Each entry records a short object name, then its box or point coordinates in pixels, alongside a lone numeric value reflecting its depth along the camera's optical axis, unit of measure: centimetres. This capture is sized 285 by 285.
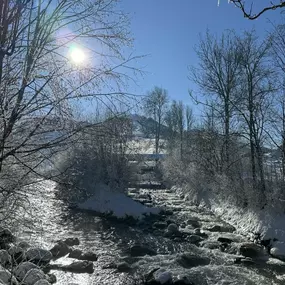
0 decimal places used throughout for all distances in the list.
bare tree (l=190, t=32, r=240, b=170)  2097
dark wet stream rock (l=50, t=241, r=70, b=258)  1009
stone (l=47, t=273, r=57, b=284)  802
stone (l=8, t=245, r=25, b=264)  837
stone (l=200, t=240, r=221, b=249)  1170
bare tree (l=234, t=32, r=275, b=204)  1625
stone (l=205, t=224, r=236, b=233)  1421
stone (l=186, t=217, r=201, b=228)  1501
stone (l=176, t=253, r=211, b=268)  976
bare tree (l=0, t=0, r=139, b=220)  319
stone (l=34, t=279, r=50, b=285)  678
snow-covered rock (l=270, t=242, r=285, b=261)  1067
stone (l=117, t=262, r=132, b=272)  919
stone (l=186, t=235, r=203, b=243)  1252
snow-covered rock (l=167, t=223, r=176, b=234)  1373
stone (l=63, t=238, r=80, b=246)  1148
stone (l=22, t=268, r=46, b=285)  712
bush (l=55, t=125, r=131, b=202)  2162
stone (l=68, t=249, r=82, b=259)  1006
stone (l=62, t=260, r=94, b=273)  900
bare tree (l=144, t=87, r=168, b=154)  5439
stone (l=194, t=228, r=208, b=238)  1326
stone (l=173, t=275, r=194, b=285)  823
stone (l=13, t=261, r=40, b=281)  752
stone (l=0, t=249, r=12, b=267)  772
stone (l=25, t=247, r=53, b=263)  888
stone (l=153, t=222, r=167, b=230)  1496
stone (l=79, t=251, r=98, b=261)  995
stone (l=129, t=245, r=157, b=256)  1071
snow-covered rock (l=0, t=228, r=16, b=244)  917
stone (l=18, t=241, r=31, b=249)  967
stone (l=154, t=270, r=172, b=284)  820
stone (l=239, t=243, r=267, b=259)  1074
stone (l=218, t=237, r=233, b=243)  1231
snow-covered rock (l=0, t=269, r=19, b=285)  602
